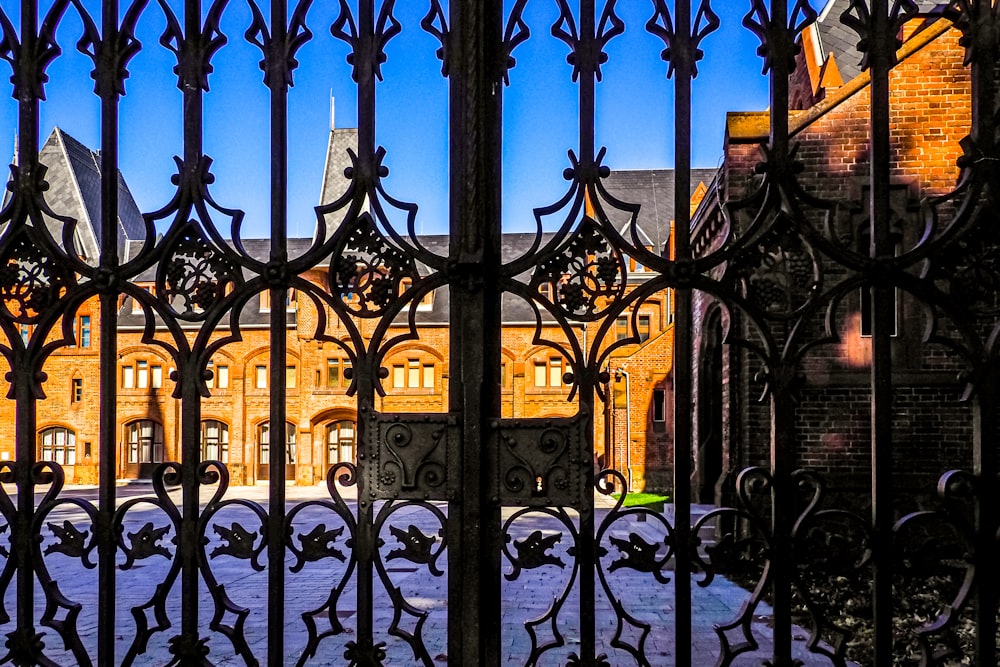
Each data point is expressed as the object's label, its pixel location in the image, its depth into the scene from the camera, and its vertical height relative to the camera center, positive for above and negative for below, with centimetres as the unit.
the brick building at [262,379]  2778 -143
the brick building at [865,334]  840 +4
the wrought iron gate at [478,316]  255 +9
